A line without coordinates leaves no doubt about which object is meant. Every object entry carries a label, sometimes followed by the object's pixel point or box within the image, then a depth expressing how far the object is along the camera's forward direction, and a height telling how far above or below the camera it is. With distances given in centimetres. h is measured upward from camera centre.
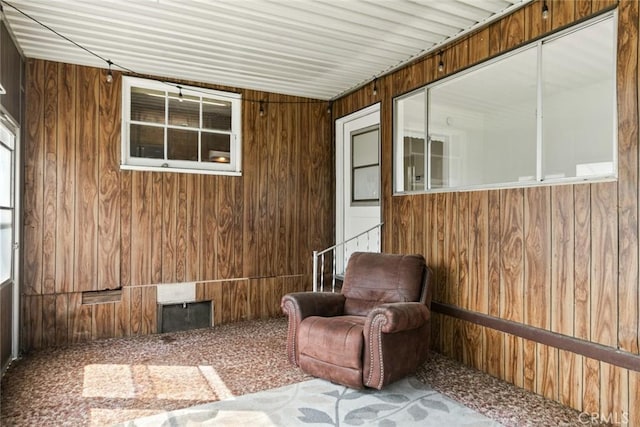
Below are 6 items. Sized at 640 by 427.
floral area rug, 243 -126
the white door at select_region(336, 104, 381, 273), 472 +40
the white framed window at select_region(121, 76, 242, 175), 438 +94
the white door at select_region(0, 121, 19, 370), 326 -32
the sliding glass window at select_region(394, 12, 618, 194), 269 +79
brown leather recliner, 272 -83
